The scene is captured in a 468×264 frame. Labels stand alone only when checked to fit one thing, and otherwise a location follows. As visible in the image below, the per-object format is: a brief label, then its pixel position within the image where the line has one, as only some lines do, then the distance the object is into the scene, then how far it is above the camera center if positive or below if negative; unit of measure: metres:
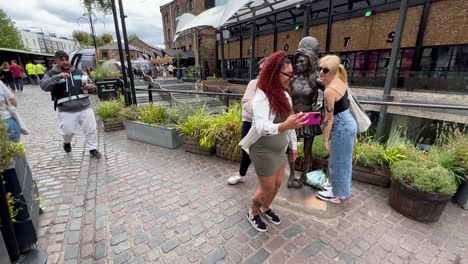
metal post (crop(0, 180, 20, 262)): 1.59 -1.15
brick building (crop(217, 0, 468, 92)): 9.02 +1.87
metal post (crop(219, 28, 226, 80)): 18.28 +0.65
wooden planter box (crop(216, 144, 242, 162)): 4.05 -1.47
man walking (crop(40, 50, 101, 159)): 3.61 -0.40
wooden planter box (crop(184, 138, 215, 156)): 4.36 -1.47
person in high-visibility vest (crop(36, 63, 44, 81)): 17.54 +0.24
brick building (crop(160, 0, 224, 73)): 25.14 +5.04
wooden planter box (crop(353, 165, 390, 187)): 3.17 -1.46
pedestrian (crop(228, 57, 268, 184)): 2.72 -0.65
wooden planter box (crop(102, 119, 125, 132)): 6.12 -1.40
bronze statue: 2.46 -0.11
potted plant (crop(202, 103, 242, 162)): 4.00 -1.10
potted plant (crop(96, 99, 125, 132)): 6.14 -1.18
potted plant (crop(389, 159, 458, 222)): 2.35 -1.23
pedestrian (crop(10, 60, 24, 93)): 12.23 -0.16
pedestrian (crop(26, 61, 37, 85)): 16.75 +0.00
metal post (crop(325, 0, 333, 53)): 13.04 +2.87
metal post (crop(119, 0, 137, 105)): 5.64 +0.62
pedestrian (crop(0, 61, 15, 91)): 12.38 -0.11
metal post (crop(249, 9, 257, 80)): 13.41 +1.30
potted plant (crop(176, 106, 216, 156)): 4.18 -1.17
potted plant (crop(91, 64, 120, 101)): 9.01 -0.60
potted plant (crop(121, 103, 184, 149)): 4.78 -1.15
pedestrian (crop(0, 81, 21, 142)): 2.79 -0.45
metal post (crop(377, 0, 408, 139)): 6.16 +0.44
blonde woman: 2.29 -0.56
